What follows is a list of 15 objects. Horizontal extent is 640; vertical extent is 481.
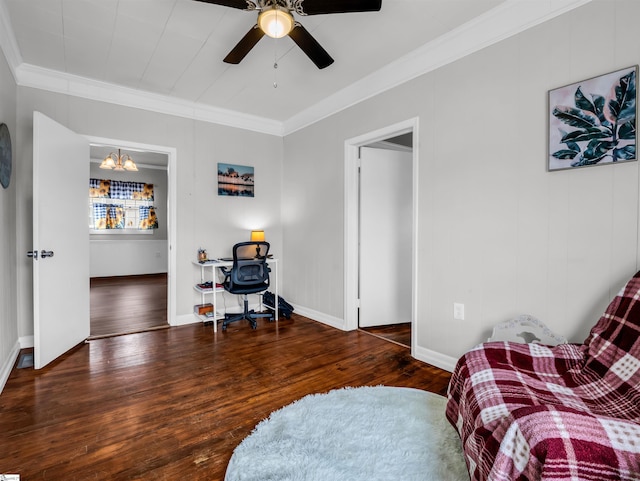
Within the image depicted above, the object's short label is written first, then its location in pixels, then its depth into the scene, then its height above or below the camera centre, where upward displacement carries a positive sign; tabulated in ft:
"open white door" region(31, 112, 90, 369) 8.62 -0.02
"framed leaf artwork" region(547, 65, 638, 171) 5.73 +2.15
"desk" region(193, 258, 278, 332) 12.13 -1.93
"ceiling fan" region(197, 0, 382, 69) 5.74 +4.11
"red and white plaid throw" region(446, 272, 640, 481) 3.05 -2.04
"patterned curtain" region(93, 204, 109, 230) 23.82 +1.62
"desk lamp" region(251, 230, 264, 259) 13.80 +0.13
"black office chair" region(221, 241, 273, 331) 12.12 -1.34
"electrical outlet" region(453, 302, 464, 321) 8.29 -1.86
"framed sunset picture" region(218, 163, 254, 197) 13.78 +2.48
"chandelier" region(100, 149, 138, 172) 17.99 +4.10
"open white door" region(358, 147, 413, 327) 12.17 +0.03
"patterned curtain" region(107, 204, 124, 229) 24.29 +1.59
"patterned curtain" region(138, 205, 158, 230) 25.53 +1.57
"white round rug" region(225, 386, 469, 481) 4.80 -3.41
